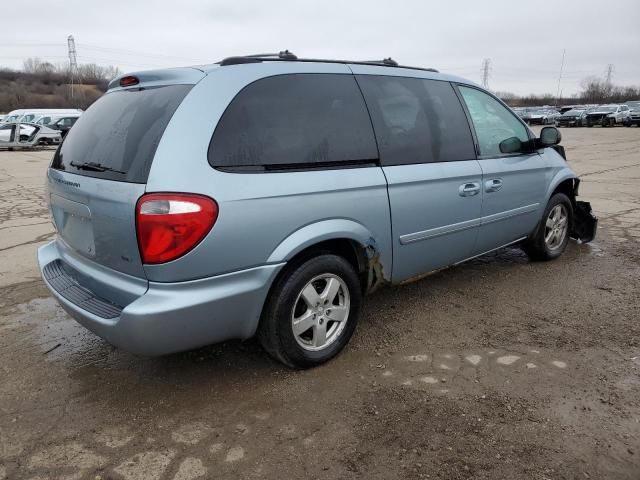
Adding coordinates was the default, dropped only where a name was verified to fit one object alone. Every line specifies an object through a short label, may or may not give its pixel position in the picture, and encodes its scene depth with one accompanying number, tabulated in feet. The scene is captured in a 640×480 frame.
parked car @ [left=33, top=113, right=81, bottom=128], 87.97
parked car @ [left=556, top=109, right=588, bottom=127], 126.52
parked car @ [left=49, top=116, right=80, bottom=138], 85.40
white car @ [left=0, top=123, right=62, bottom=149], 74.23
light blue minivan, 7.78
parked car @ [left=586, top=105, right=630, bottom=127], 119.24
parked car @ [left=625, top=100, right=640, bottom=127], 113.19
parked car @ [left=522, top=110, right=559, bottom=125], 137.80
